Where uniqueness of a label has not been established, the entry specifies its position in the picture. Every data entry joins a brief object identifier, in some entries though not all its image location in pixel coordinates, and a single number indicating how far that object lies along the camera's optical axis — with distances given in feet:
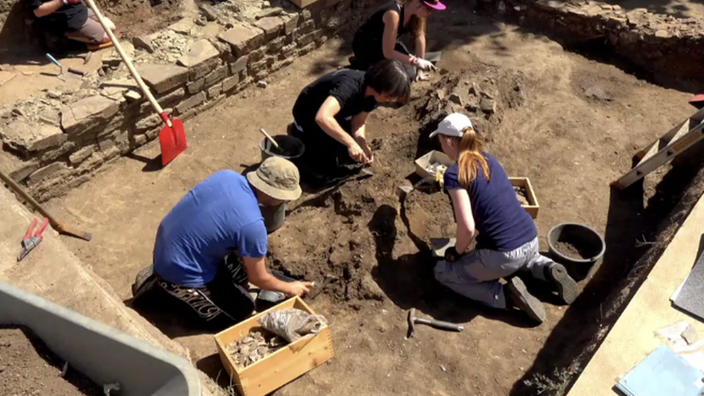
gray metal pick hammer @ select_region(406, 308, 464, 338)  14.48
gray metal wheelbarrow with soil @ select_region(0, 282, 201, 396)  7.88
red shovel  18.76
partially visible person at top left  21.59
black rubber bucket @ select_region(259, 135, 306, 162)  18.20
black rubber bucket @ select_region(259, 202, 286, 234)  16.06
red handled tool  12.74
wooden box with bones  12.14
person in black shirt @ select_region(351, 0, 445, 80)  19.69
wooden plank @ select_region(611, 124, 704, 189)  16.79
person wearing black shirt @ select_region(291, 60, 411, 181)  15.25
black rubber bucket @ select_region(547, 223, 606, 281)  15.47
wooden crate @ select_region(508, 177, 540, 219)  17.19
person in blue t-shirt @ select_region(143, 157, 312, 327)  11.91
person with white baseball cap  13.88
